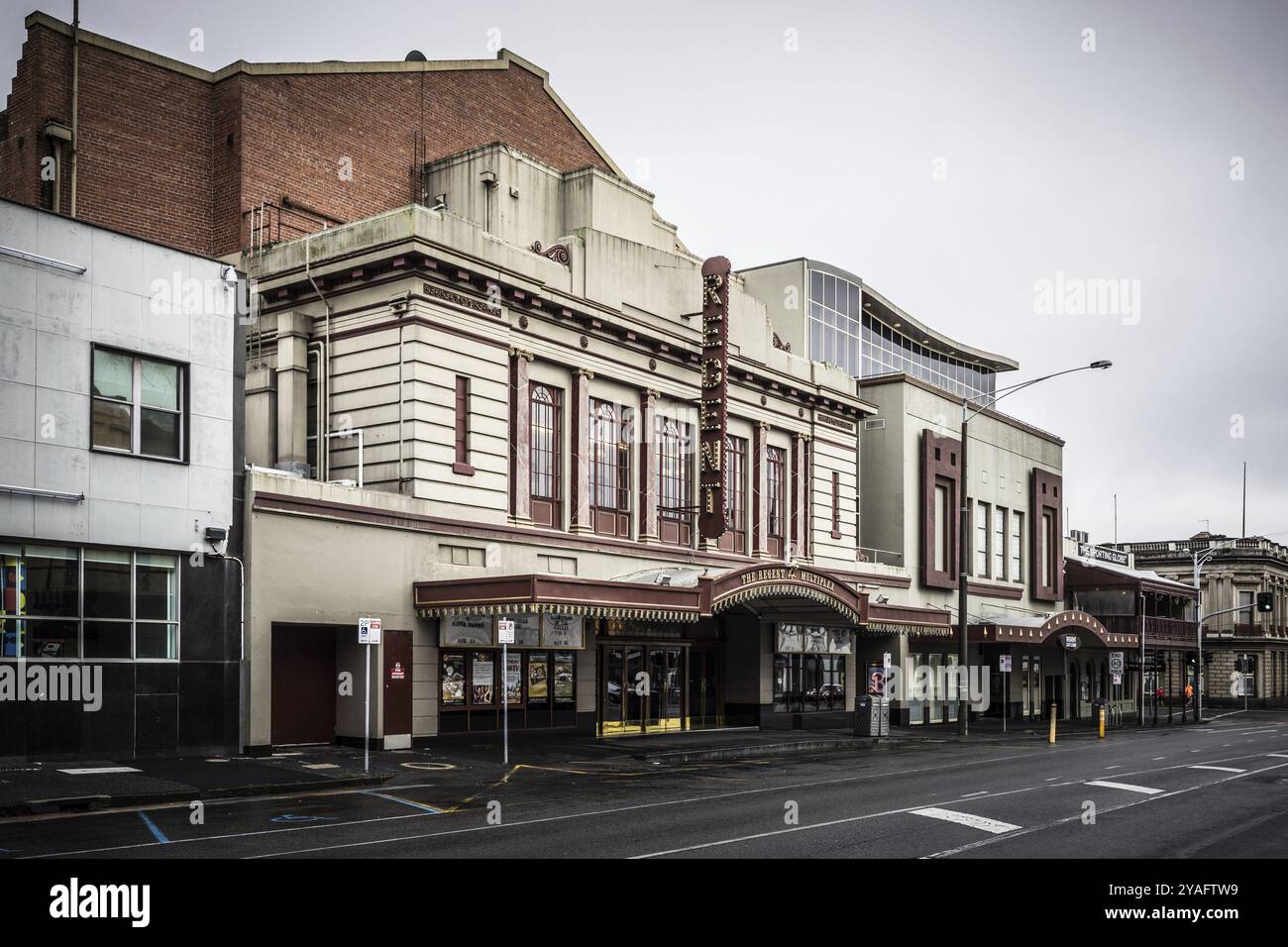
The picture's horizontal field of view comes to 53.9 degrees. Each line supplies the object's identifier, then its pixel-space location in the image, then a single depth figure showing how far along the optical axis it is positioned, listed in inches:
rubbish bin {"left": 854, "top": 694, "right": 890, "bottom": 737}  1461.6
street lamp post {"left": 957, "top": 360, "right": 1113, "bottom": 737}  1480.1
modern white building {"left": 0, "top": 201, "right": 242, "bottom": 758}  805.2
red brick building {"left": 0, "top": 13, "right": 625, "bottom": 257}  1173.1
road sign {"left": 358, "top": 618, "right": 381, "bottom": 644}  855.1
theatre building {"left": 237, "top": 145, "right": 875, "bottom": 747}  1015.0
